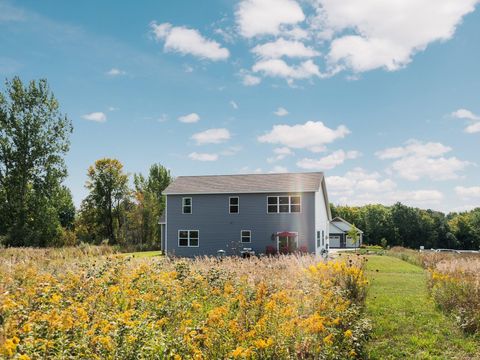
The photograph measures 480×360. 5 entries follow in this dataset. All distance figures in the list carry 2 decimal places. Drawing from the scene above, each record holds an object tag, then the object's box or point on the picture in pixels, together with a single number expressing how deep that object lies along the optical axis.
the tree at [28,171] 35.81
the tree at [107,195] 54.28
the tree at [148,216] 51.22
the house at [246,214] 31.47
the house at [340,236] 70.69
